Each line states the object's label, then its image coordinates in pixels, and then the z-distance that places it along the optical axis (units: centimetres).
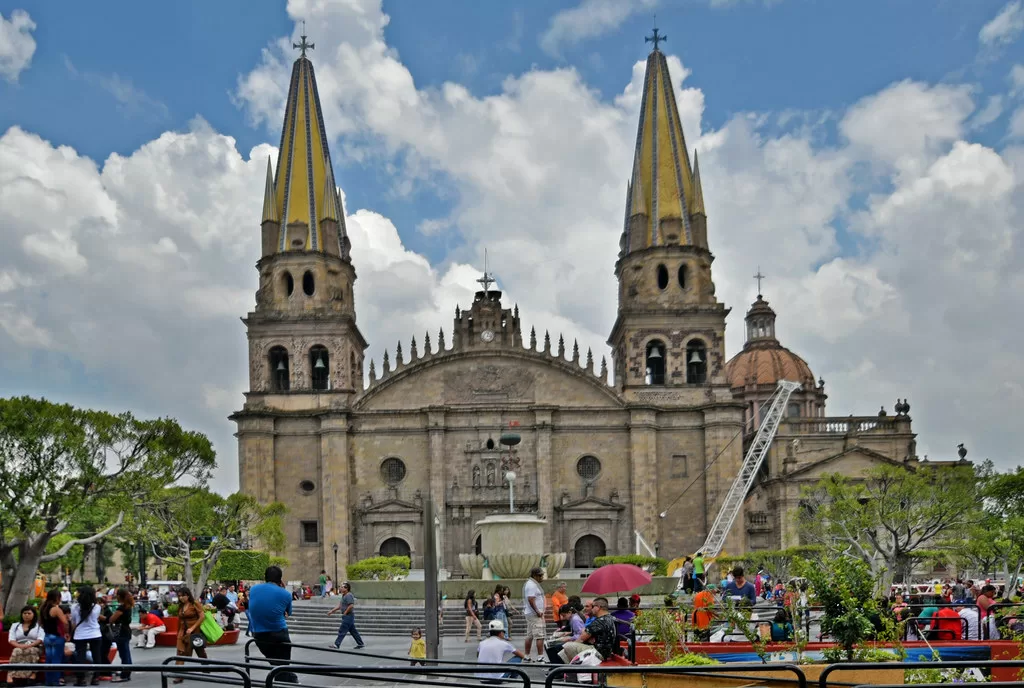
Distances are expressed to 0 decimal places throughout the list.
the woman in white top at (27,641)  1551
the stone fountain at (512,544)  2834
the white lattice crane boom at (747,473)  5162
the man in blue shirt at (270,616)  1248
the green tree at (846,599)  1220
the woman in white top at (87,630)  1590
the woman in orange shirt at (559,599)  1962
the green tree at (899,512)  3928
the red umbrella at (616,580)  2100
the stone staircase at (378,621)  2733
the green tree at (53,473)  2991
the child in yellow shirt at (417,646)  1877
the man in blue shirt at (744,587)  1877
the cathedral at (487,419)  5234
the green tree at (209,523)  4388
